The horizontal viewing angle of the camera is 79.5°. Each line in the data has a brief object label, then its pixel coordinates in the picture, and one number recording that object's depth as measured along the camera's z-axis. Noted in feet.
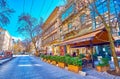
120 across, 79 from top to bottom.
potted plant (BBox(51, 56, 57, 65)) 30.81
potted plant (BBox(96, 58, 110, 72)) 18.24
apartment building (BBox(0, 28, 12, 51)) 144.40
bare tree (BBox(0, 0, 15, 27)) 20.99
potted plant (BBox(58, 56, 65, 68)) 25.14
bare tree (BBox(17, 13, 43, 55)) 72.82
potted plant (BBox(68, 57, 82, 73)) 18.89
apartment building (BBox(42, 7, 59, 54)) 70.71
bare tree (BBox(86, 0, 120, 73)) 16.04
